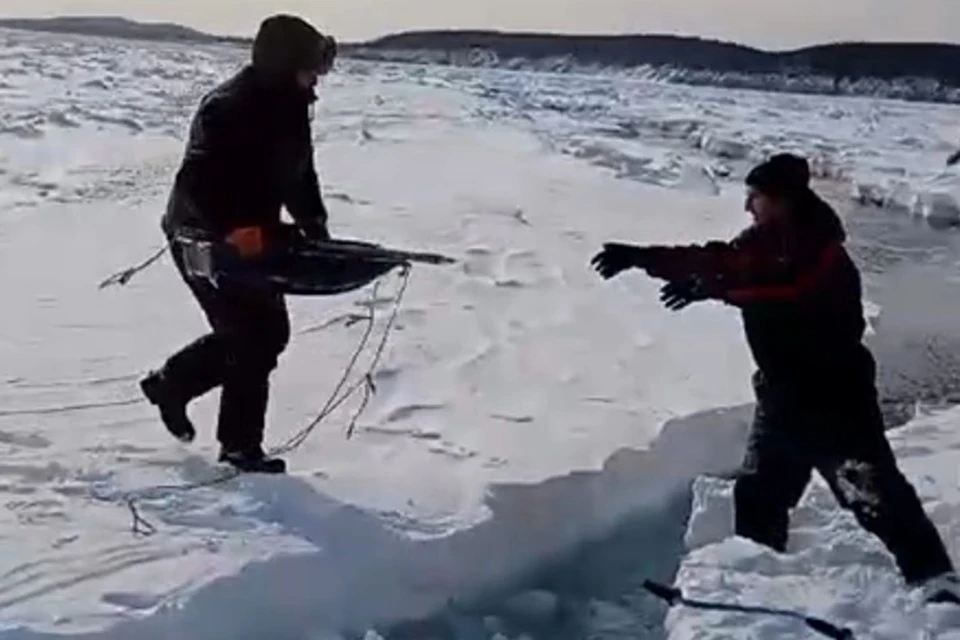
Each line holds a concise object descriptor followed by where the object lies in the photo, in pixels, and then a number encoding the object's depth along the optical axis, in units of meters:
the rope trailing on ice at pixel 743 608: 4.12
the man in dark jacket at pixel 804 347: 4.19
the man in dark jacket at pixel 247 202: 4.81
